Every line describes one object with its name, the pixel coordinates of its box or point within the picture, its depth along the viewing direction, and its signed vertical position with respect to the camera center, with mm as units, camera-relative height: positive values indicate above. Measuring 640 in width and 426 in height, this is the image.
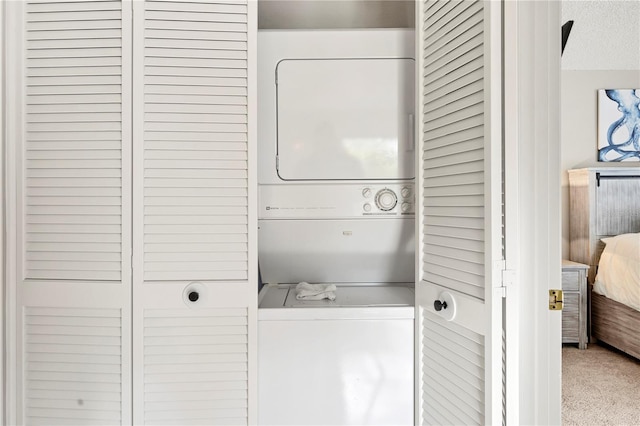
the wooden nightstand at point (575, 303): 2527 -684
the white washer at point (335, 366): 1367 -628
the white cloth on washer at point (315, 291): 1502 -358
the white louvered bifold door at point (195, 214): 1327 -1
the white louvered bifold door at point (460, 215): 1038 +0
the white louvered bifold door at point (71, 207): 1325 +25
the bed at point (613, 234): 2252 -131
